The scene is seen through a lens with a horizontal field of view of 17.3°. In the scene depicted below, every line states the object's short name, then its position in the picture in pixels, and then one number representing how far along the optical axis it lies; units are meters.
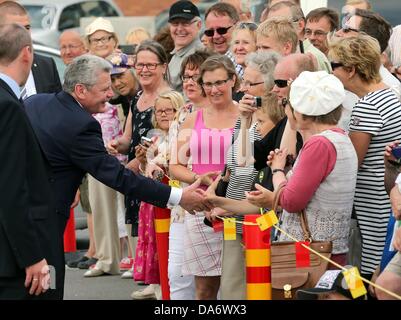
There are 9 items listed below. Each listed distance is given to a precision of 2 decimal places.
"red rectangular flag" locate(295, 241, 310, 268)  8.10
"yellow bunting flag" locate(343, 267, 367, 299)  7.23
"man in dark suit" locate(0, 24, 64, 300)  7.54
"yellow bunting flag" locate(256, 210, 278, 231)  8.21
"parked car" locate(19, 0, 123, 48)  28.47
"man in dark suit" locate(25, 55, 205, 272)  8.64
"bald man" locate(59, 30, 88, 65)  15.49
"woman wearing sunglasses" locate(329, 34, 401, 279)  8.78
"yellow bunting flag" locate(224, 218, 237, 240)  9.30
